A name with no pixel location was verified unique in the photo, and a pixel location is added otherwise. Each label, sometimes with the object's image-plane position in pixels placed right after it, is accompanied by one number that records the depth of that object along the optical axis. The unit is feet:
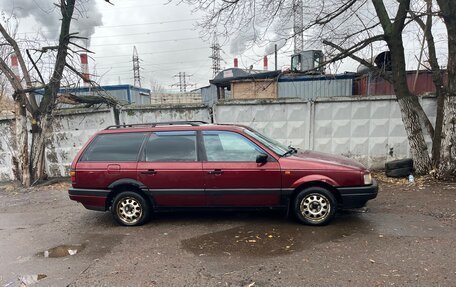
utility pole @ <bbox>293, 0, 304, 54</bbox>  27.94
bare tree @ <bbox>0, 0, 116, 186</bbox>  28.99
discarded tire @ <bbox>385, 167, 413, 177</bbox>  25.98
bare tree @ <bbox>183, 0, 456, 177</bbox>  24.34
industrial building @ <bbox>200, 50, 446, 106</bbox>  53.57
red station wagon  16.35
